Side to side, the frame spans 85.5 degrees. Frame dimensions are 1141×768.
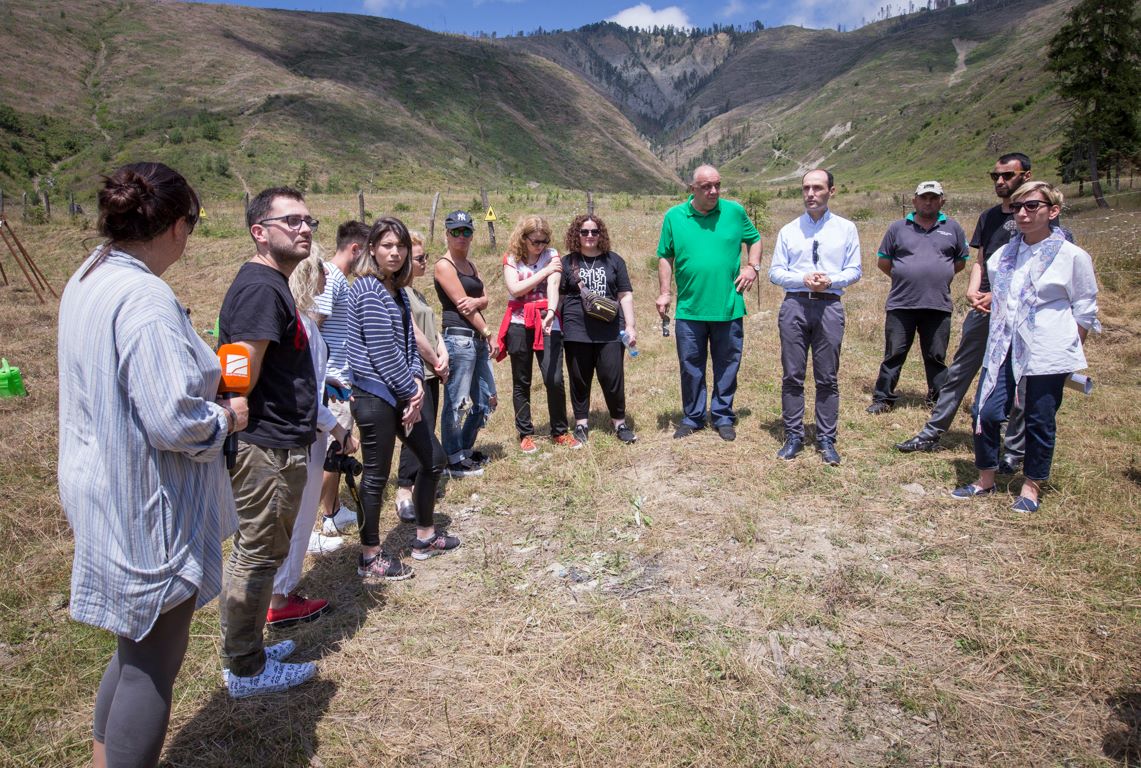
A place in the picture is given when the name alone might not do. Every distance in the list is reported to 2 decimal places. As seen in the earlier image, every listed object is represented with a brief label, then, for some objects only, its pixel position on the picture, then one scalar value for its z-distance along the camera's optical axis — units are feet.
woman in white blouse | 11.74
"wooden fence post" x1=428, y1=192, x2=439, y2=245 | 55.77
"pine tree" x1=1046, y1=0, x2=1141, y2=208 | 78.74
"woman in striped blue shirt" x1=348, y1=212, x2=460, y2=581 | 10.74
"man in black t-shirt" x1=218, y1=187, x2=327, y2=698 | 7.73
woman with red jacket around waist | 17.08
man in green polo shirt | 17.01
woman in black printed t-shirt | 17.43
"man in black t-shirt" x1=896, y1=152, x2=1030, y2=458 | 14.82
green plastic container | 23.32
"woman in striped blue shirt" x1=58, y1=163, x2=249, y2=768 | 5.64
